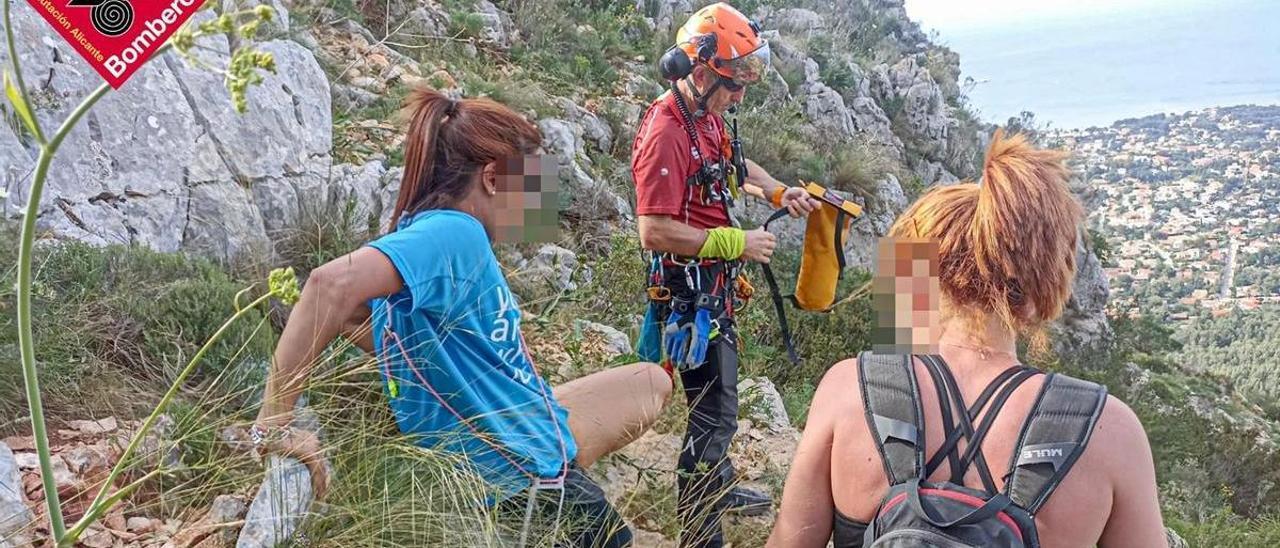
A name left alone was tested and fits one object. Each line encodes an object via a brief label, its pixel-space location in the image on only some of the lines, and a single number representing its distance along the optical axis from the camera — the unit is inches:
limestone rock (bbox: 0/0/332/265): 157.8
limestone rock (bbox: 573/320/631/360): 191.8
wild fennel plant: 36.9
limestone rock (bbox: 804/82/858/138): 574.2
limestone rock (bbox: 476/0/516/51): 432.5
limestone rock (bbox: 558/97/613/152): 400.2
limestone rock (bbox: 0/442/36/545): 72.9
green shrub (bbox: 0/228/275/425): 107.9
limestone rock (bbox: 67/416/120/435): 101.7
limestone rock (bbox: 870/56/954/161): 689.0
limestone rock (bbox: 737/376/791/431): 200.4
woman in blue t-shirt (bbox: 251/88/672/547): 80.0
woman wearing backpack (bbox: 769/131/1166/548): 58.9
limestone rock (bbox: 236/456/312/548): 76.2
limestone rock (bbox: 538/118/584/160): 343.3
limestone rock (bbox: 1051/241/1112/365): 590.2
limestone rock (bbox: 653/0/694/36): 576.4
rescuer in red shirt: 138.3
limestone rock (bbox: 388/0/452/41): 388.2
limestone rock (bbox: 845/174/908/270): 489.4
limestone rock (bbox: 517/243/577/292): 217.0
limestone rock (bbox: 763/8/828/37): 715.4
